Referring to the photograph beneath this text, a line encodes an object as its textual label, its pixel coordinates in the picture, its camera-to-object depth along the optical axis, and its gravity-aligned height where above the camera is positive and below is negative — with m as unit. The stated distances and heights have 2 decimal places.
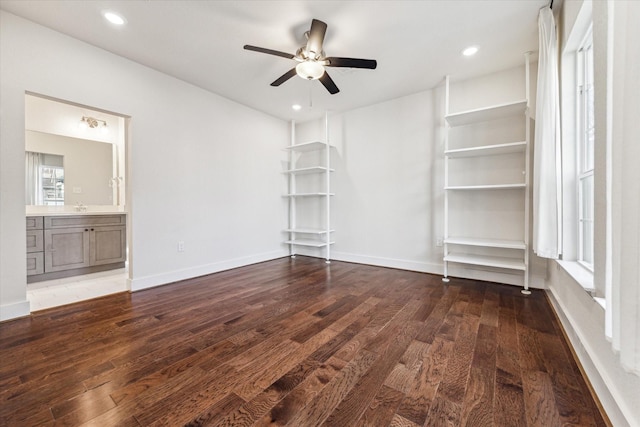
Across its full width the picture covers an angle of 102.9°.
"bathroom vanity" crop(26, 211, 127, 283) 3.18 -0.42
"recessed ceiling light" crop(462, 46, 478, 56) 2.63 +1.71
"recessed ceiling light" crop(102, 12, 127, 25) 2.14 +1.67
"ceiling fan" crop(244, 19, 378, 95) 2.16 +1.38
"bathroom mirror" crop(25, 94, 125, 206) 3.49 +0.85
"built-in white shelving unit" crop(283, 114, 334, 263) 4.28 +0.39
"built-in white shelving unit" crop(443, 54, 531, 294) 2.77 +0.29
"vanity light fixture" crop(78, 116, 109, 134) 3.91 +1.40
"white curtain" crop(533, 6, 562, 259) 1.98 +0.48
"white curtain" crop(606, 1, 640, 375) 0.71 +0.09
